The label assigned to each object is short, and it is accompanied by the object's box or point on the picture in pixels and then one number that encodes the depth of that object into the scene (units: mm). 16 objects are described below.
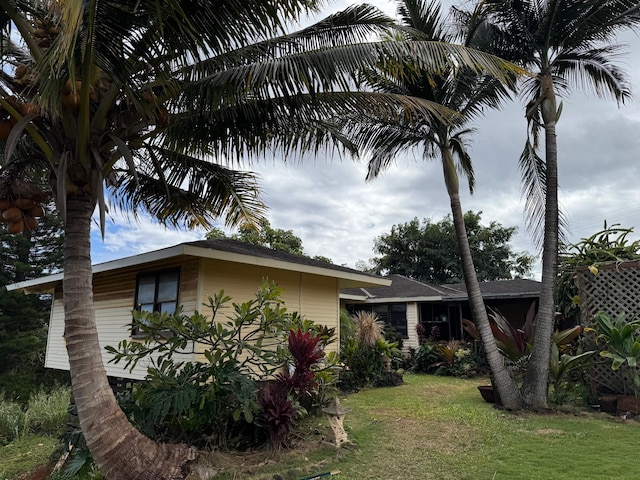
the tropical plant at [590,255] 7605
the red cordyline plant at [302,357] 5855
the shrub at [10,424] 8812
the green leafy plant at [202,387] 4898
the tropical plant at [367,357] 11008
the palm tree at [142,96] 3721
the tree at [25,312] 17578
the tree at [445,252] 29484
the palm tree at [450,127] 7426
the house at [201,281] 7168
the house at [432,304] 15133
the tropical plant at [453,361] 12617
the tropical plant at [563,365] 7277
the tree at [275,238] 24578
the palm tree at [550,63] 6887
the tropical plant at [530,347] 7395
